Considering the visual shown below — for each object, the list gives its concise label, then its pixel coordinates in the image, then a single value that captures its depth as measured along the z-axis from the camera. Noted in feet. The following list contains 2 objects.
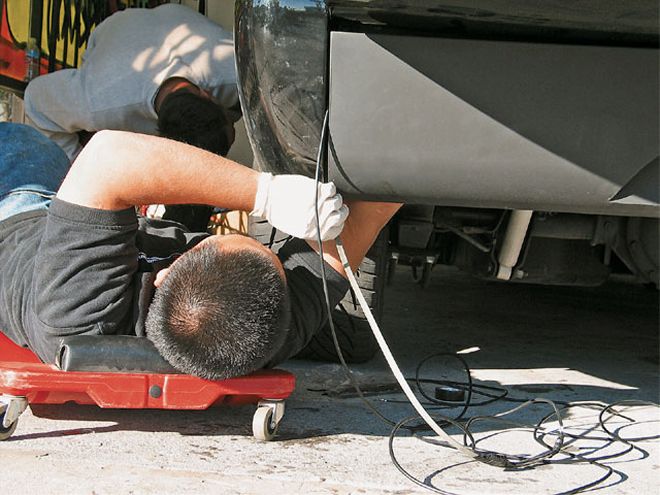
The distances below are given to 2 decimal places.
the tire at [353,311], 8.53
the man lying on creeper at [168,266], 7.09
